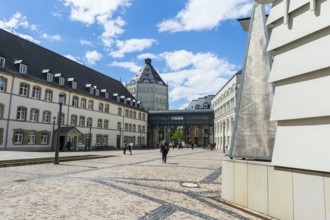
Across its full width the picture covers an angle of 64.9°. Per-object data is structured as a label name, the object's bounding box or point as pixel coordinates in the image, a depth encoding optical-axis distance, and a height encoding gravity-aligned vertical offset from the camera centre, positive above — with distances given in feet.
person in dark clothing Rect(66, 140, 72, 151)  121.81 -5.47
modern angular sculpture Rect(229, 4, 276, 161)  24.49 +3.80
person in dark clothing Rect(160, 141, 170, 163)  66.33 -2.89
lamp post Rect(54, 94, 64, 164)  56.37 -3.04
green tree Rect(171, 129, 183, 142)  302.45 +3.51
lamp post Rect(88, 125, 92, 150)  152.46 -1.66
